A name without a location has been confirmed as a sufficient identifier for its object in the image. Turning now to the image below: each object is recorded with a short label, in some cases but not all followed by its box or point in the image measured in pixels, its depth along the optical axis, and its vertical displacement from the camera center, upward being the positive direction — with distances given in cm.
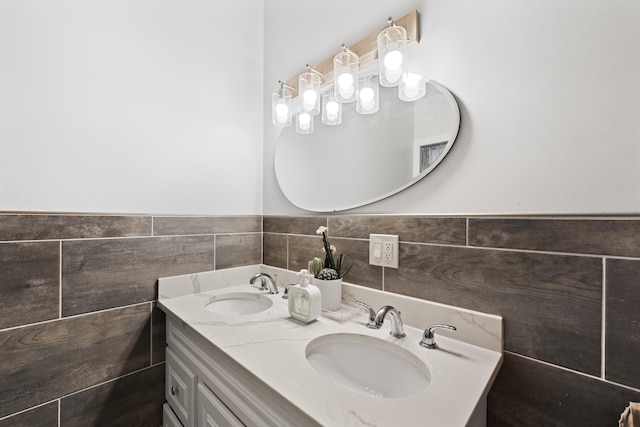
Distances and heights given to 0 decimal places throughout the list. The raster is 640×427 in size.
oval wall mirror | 88 +25
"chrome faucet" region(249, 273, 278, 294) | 127 -34
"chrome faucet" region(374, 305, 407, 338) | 81 -33
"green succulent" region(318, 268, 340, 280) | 103 -24
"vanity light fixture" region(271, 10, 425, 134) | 92 +54
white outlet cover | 95 -13
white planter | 101 -30
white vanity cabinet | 61 -51
